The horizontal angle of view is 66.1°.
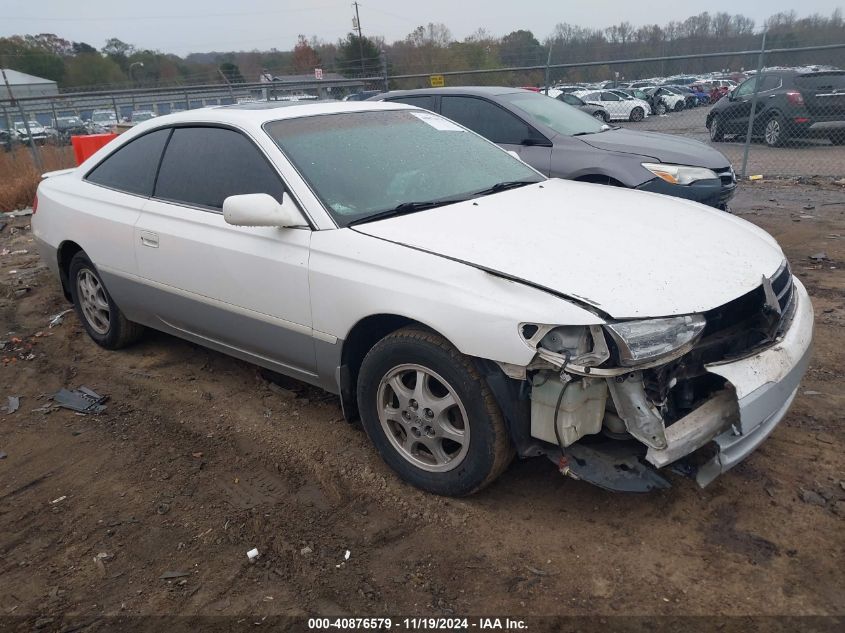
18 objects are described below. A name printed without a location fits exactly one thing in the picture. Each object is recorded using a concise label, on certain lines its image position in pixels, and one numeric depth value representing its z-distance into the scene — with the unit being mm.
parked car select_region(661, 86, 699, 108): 24359
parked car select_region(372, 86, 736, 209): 6359
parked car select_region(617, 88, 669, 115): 22828
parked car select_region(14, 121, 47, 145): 14078
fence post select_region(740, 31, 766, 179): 9938
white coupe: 2490
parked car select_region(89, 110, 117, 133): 17186
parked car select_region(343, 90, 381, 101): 15203
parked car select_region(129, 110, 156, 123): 17783
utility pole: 40266
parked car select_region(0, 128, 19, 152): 13759
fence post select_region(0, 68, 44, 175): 12636
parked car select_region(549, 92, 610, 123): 19138
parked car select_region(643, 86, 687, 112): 23920
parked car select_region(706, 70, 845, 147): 12172
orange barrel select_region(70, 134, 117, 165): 9320
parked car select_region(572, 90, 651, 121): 22891
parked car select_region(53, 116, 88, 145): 15396
